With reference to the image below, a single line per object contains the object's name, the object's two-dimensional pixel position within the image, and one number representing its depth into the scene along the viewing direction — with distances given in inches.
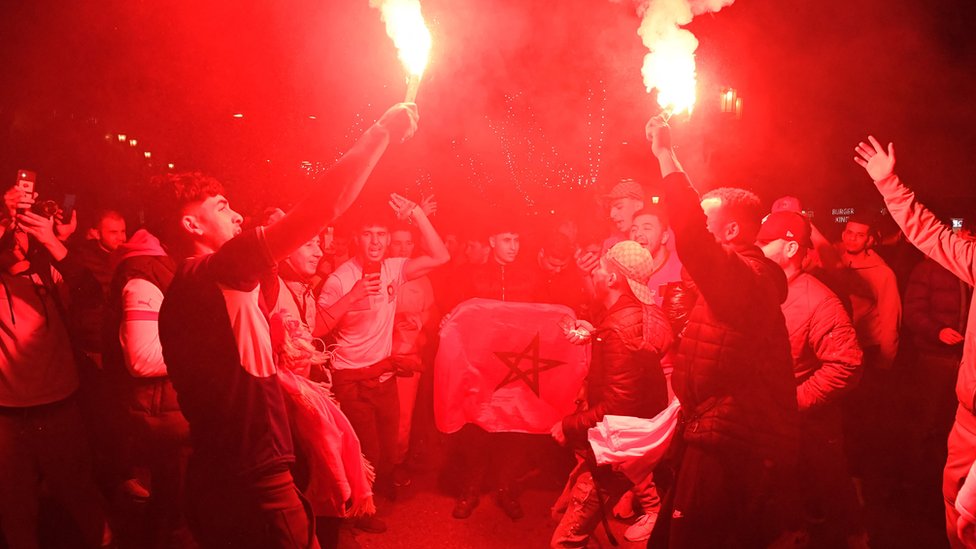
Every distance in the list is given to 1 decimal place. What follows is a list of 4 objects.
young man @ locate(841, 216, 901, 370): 244.8
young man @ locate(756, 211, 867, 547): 159.9
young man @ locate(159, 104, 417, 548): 98.3
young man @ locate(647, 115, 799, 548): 122.0
